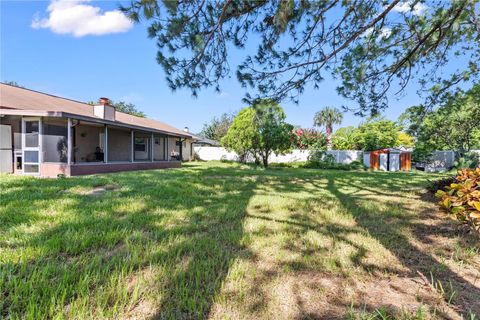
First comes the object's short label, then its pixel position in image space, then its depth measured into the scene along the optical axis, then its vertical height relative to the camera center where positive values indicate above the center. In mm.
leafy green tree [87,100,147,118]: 40562 +7619
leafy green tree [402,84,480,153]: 6734 +1472
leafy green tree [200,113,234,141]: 31844 +3733
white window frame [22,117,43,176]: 8625 +60
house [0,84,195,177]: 8633 +585
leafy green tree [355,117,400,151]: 21019 +1986
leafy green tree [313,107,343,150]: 39188 +6118
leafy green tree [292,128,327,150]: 20934 +1427
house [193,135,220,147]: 22138 +1063
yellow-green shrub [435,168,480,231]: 2742 -522
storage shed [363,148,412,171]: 17219 -266
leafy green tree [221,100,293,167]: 14534 +1060
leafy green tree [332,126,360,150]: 22047 +1132
